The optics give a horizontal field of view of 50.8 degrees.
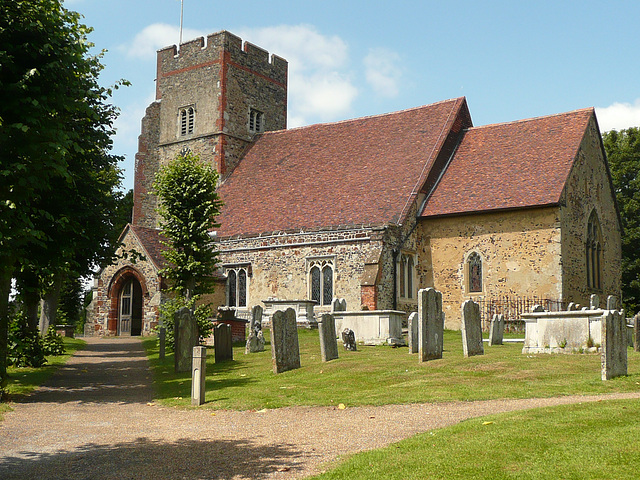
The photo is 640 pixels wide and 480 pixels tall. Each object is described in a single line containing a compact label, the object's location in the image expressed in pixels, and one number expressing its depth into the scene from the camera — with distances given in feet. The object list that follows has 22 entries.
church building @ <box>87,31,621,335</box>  86.53
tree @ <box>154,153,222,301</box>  75.61
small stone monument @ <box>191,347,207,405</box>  39.70
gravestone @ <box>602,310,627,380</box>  38.01
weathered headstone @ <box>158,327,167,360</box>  69.10
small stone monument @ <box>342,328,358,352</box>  61.21
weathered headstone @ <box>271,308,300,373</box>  49.60
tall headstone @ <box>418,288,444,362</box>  48.55
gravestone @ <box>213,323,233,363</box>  61.16
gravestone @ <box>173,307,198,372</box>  56.13
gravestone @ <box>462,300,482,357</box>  49.88
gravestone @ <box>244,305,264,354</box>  67.77
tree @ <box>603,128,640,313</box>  128.36
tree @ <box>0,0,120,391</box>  38.19
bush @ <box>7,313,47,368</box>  60.49
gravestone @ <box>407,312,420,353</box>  52.65
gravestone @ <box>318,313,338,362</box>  52.80
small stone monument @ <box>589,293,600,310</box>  69.10
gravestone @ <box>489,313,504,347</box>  62.59
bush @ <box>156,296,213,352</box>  74.59
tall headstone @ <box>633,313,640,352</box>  54.80
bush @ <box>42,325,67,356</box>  73.37
